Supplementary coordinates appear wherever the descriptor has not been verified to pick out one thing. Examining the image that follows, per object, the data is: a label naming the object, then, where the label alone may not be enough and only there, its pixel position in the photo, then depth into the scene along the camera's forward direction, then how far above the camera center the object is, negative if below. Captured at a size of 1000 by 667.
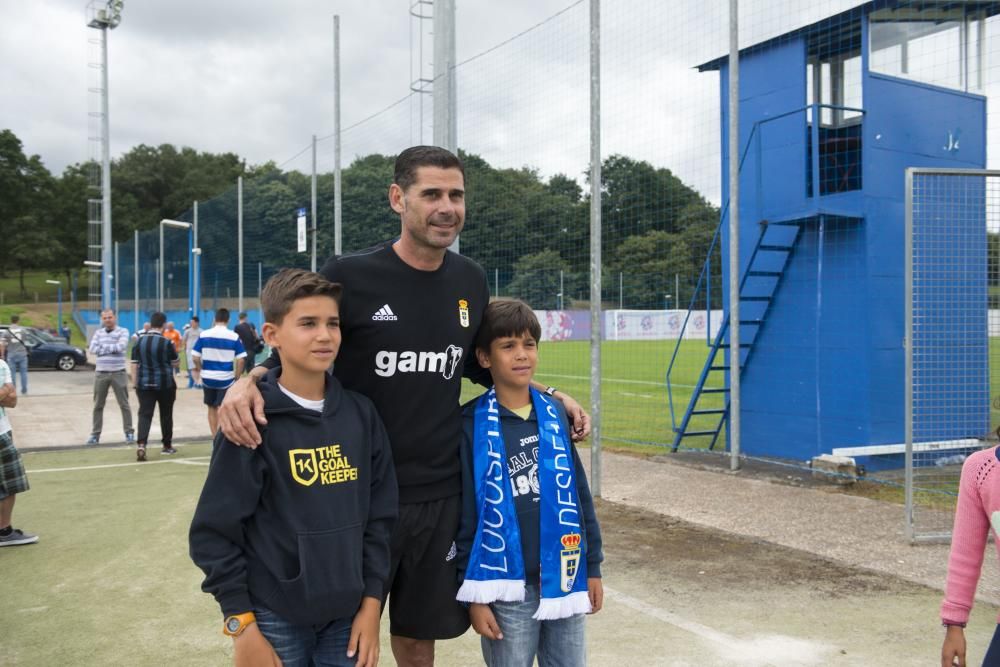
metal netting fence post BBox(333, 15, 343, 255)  12.91 +2.79
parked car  28.41 -1.12
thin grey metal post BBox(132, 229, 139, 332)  34.03 +1.13
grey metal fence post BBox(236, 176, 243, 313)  22.08 +2.54
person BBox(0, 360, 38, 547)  5.99 -1.12
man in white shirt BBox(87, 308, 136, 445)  11.42 -0.62
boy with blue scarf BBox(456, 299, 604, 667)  2.53 -0.65
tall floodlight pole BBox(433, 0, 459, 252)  8.48 +2.63
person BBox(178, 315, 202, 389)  19.46 -0.46
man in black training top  2.64 -0.13
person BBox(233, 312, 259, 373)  16.27 -0.25
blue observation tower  8.55 +1.21
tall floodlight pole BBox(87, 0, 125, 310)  26.58 +6.54
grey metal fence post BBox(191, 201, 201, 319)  27.17 +1.54
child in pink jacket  2.22 -0.61
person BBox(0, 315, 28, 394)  17.41 -0.69
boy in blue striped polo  10.56 -0.48
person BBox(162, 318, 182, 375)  18.76 -0.24
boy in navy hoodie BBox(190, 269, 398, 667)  2.15 -0.51
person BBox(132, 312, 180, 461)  10.31 -0.66
